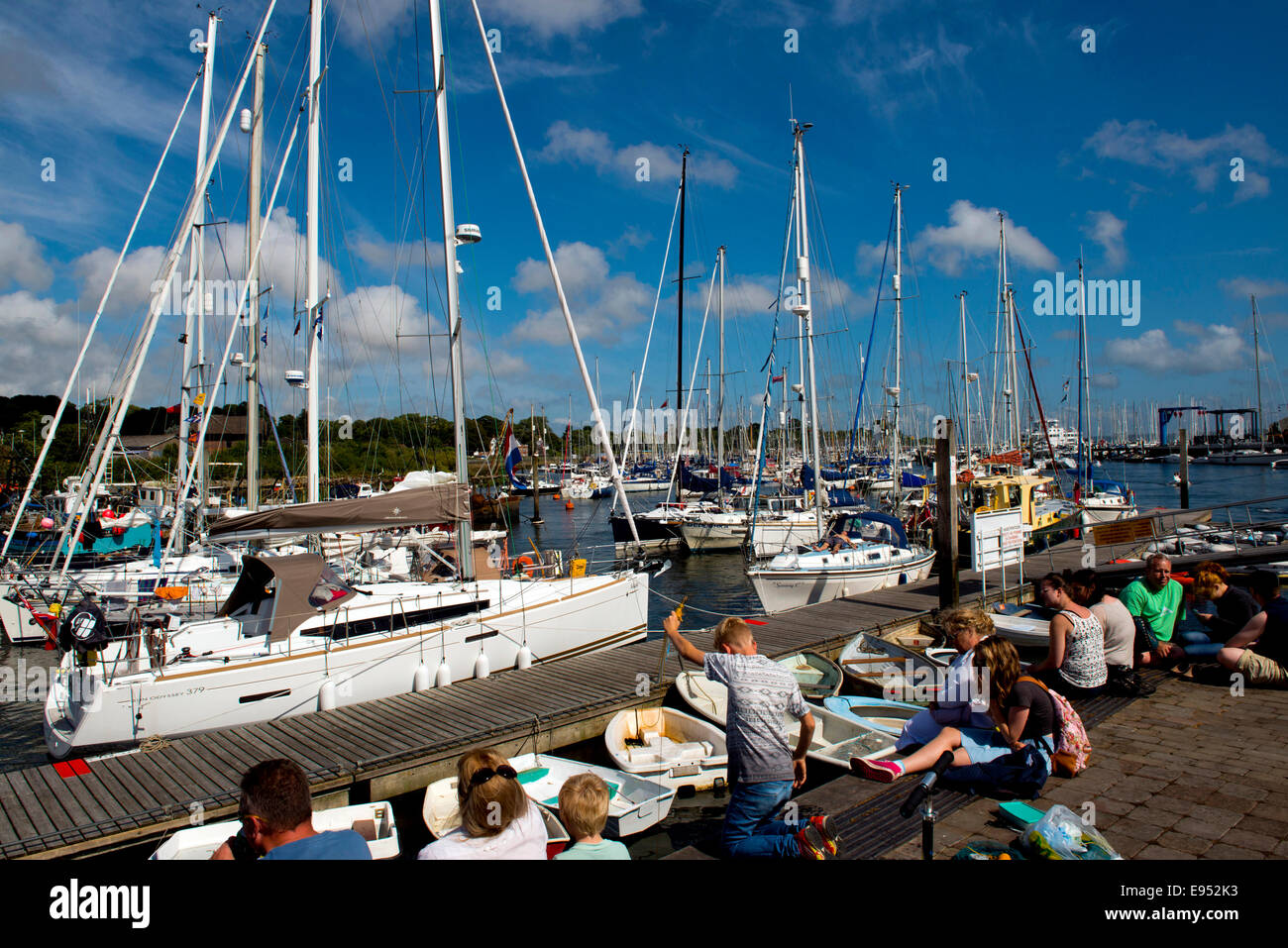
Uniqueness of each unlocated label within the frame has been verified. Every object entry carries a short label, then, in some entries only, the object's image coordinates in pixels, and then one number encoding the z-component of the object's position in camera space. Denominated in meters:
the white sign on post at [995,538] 16.36
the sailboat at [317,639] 10.22
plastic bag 4.37
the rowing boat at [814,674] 11.41
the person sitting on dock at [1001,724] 5.87
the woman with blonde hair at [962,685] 6.34
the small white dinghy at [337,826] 6.79
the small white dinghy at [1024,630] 12.13
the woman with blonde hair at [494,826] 3.73
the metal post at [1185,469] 31.01
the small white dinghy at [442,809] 7.93
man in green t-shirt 9.38
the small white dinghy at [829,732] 8.93
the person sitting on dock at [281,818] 3.32
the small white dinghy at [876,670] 11.16
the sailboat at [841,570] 20.56
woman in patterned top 7.52
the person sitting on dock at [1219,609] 8.93
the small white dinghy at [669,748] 9.19
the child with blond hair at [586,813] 4.17
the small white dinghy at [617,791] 7.97
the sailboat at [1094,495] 36.03
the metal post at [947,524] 14.82
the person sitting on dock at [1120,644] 8.23
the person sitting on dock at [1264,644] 8.36
